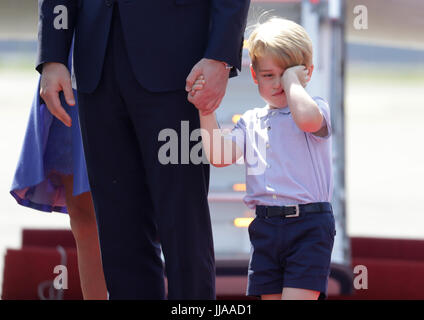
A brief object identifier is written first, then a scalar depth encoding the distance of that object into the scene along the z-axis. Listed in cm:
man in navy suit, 403
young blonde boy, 427
